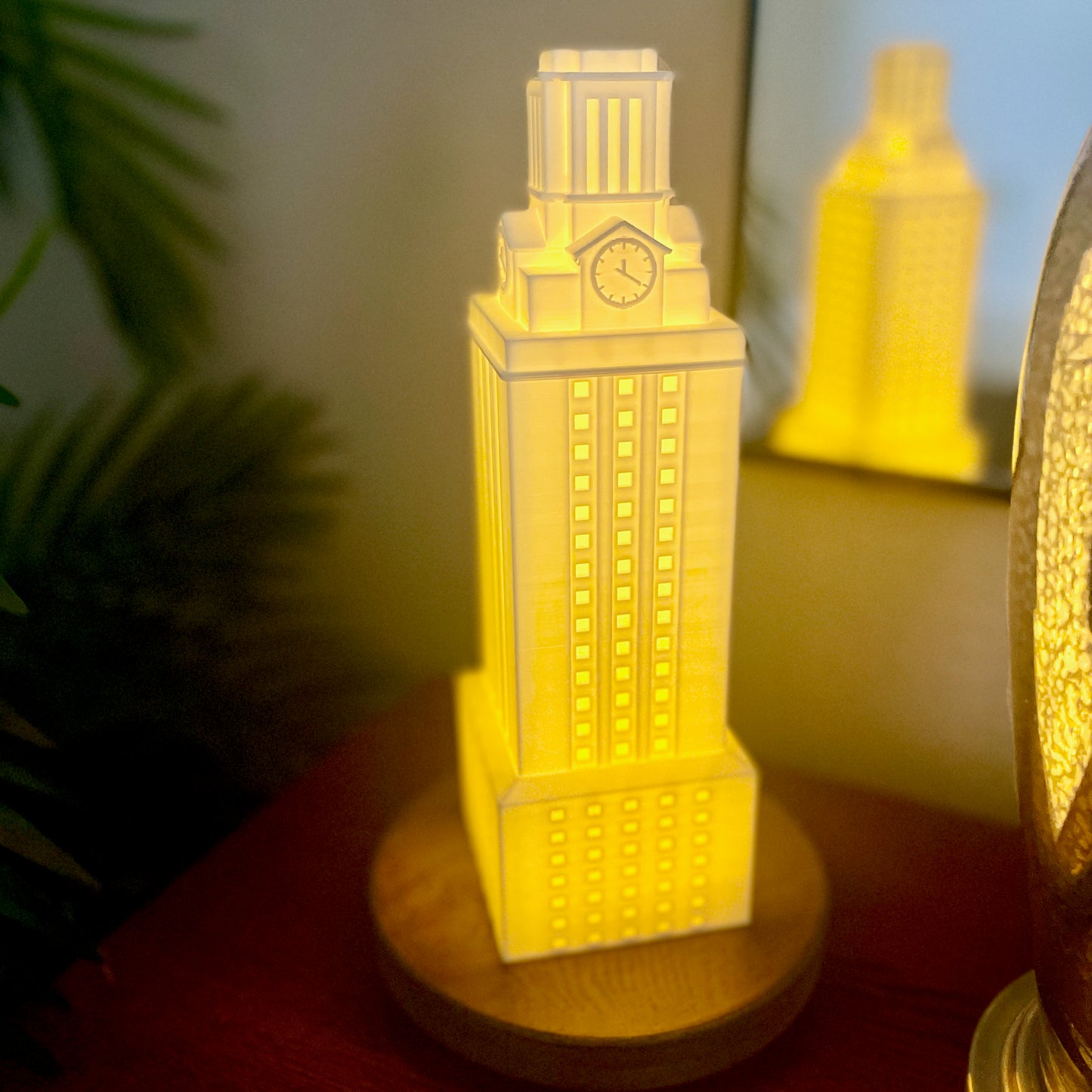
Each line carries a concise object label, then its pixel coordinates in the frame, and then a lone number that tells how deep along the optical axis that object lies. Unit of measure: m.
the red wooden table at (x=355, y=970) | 0.67
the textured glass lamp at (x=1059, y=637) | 0.46
